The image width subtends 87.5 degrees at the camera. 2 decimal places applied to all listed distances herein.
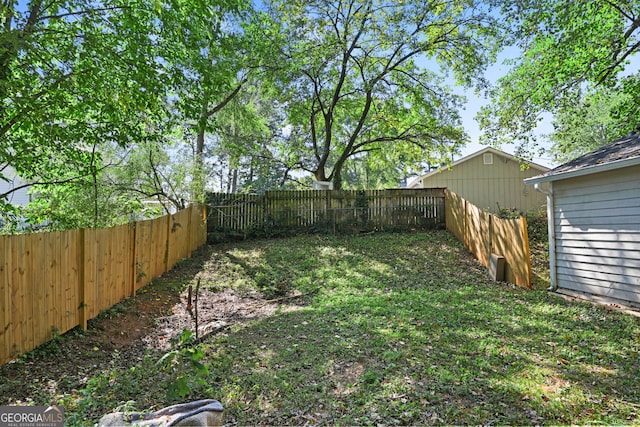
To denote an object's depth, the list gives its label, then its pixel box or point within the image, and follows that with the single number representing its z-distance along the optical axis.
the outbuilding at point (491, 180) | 14.68
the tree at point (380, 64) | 10.79
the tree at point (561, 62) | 7.47
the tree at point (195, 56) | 5.45
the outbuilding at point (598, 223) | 4.68
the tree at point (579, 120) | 8.68
